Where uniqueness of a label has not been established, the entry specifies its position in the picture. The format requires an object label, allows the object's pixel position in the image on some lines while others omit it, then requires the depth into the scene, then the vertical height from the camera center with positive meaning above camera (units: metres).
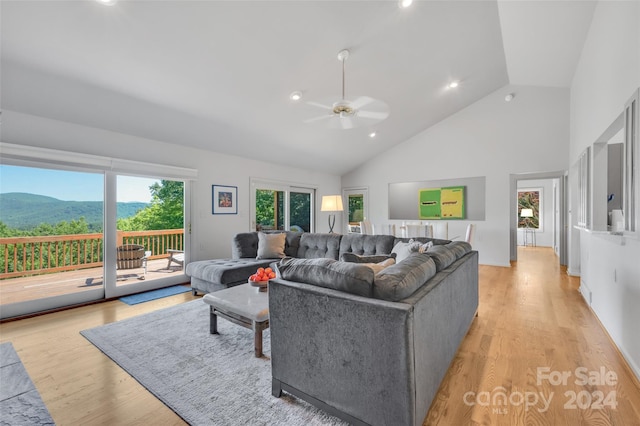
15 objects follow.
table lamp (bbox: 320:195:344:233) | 4.83 +0.15
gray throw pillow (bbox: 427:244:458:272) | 2.00 -0.34
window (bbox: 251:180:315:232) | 5.96 +0.12
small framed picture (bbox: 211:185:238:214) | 5.06 +0.24
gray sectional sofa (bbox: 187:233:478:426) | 1.28 -0.65
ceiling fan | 2.68 +1.05
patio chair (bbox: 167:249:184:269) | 4.59 -0.74
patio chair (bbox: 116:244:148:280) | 3.89 -0.64
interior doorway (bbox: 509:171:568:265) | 8.28 -0.01
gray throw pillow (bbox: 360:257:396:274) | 1.94 -0.39
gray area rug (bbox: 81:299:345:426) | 1.60 -1.16
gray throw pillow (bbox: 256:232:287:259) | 4.33 -0.54
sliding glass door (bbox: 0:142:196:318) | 3.14 -0.21
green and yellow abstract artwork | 6.31 +0.21
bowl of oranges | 2.77 -0.68
